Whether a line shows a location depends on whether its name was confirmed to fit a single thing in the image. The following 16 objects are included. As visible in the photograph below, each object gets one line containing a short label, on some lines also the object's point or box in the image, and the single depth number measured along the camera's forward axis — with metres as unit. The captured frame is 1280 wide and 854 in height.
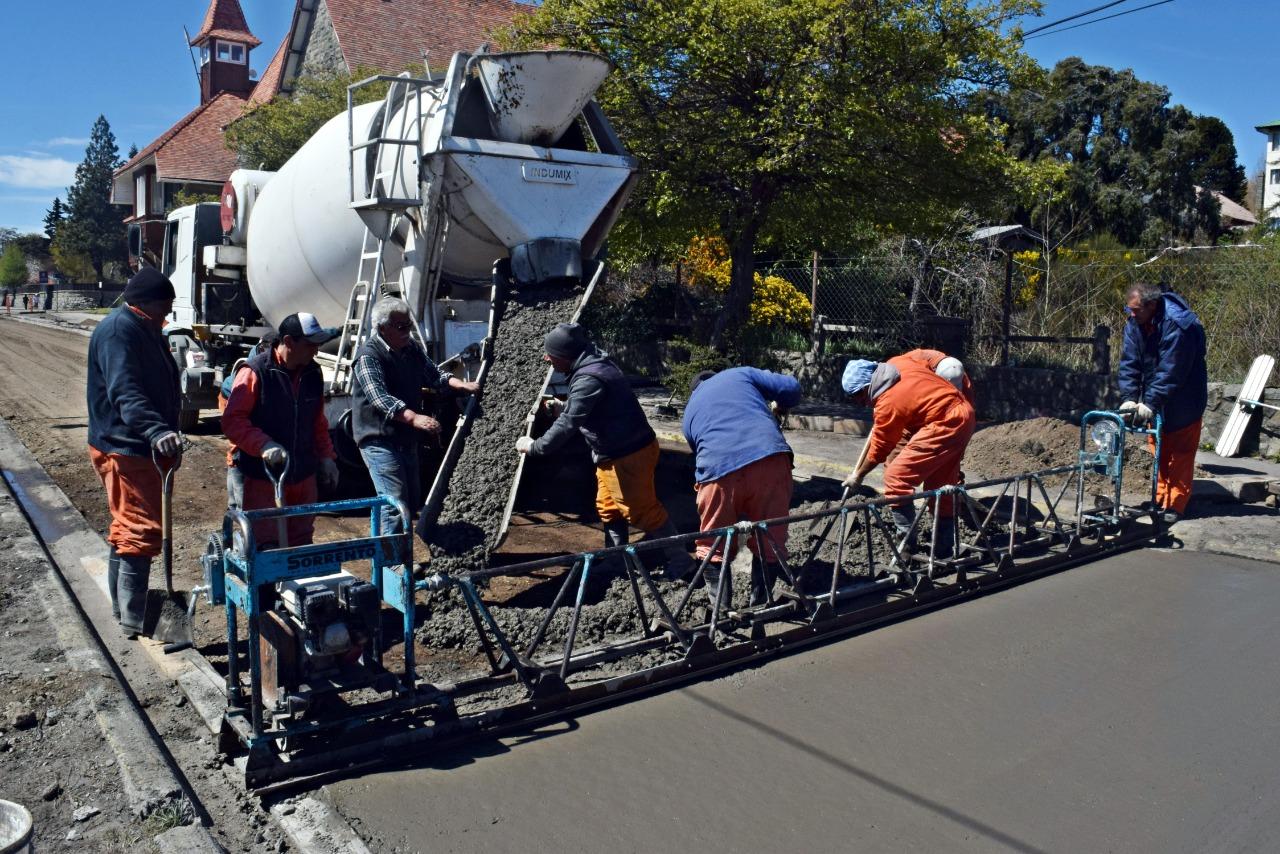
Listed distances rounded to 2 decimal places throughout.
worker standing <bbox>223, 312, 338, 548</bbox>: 5.15
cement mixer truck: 6.99
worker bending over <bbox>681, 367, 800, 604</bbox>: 5.25
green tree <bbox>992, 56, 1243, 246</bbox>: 26.09
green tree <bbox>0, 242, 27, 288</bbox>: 67.69
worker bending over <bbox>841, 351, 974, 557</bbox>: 5.89
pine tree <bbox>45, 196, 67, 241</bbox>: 71.31
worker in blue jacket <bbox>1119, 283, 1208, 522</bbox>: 7.18
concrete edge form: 3.33
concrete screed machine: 3.82
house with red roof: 29.28
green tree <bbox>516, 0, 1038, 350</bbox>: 10.65
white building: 55.32
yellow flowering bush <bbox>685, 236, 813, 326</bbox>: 15.51
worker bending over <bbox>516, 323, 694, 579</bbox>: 5.69
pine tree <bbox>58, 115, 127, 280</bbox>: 60.66
